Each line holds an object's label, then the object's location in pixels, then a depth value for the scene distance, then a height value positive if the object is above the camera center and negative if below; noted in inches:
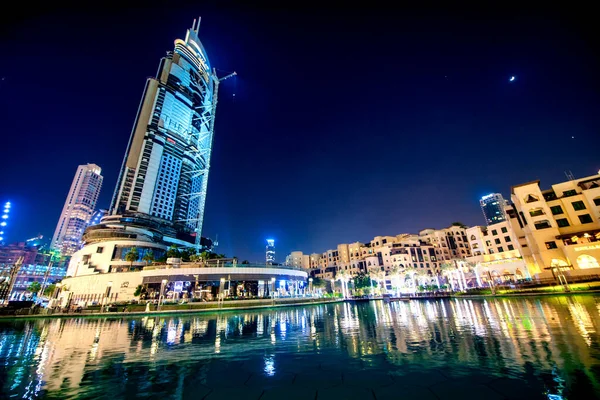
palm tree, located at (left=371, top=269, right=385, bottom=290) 3454.7 +249.3
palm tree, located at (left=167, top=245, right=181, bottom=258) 2826.0 +545.5
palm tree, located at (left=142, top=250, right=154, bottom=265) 2830.7 +504.7
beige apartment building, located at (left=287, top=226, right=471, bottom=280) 3774.6 +657.6
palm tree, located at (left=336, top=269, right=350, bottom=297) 3046.8 +155.1
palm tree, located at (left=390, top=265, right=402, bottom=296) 3109.3 +290.3
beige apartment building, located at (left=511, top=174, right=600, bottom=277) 1729.8 +475.4
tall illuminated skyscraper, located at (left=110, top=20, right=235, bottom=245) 3966.5 +2715.4
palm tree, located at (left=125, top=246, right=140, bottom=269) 2883.9 +541.4
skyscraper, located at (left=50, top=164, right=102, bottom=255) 7726.4 +1795.3
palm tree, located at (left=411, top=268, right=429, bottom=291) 3294.0 +258.3
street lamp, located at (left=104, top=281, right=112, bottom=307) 2433.3 +156.6
